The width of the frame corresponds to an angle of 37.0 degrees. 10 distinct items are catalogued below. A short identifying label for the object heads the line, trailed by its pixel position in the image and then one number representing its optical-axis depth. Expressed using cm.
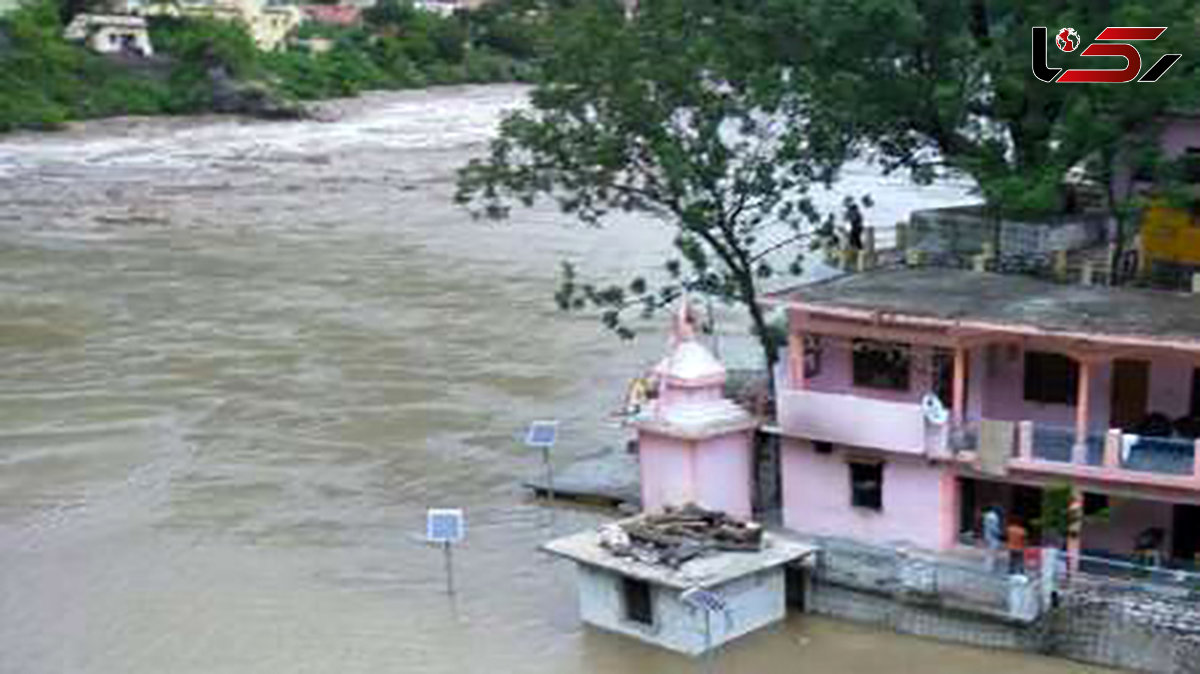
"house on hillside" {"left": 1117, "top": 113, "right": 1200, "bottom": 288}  2575
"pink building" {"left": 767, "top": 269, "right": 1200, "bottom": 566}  2112
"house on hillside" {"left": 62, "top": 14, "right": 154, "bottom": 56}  9688
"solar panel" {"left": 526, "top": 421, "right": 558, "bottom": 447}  2708
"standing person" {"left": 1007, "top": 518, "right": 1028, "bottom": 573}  2136
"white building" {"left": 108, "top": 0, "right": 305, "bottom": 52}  10056
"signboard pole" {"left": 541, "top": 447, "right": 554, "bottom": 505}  2802
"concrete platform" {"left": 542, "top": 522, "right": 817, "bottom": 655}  2103
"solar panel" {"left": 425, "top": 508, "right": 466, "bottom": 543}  2338
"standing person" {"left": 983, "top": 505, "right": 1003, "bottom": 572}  2175
